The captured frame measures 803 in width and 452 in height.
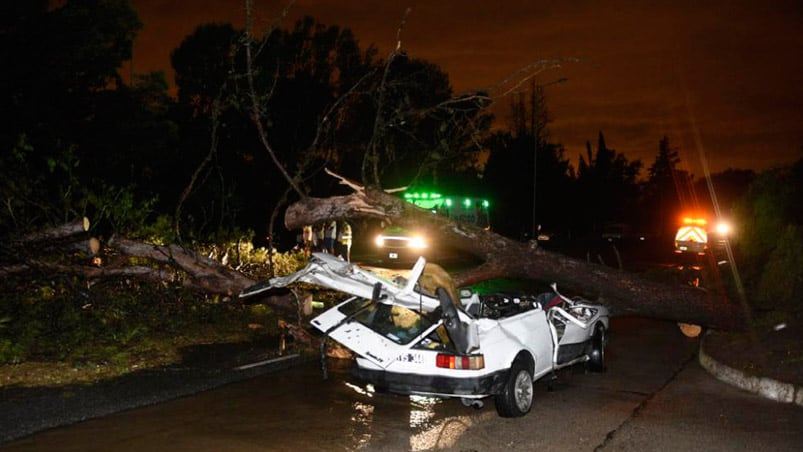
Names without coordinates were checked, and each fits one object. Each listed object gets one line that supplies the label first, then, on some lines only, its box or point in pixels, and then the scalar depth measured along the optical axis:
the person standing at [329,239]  24.59
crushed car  6.79
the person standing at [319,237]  23.14
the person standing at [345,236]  25.72
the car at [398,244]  25.75
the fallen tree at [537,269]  10.52
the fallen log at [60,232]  10.91
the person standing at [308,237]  21.80
